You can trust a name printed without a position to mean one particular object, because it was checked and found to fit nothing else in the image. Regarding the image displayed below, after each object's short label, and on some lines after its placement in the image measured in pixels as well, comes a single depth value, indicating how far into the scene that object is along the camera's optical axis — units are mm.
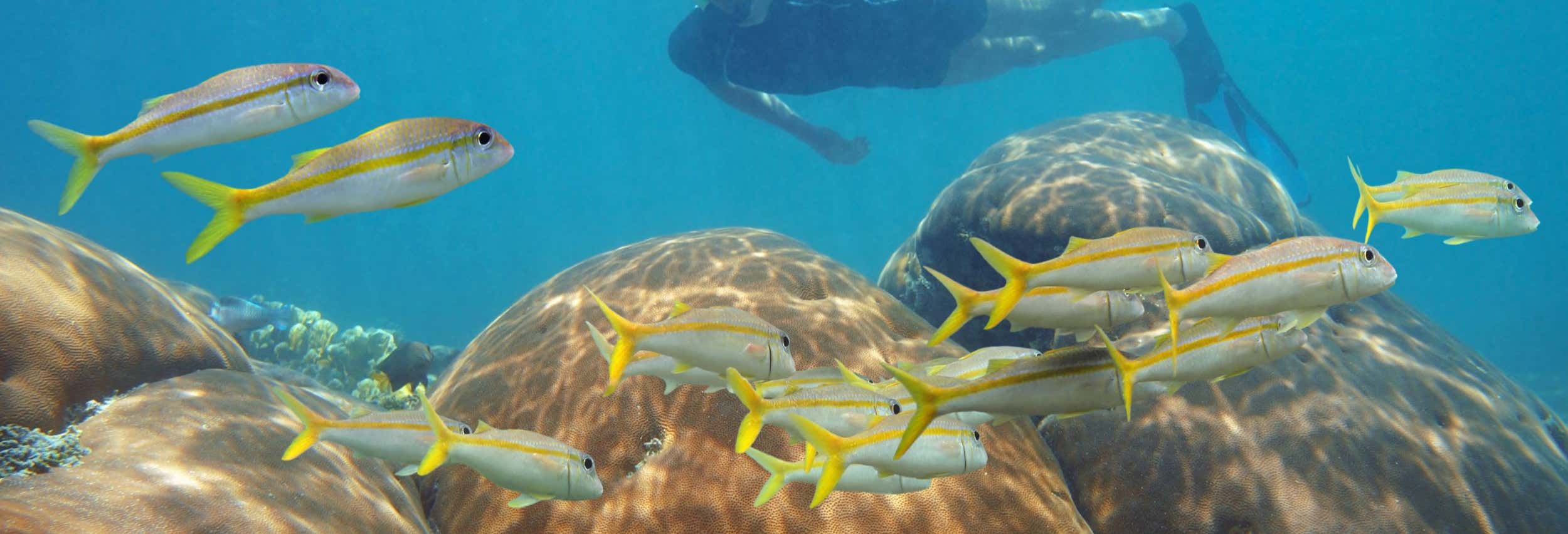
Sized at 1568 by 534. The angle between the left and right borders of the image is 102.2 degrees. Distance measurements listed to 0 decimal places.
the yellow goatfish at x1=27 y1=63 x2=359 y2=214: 1866
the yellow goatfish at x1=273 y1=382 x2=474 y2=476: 2158
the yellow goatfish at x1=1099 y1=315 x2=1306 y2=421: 2094
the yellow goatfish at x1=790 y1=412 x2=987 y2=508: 1921
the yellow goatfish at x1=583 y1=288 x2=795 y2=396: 2119
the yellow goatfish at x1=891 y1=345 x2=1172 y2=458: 1815
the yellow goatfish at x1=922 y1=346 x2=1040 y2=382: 2496
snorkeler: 10508
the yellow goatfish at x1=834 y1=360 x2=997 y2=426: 2244
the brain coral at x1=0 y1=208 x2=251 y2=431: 2385
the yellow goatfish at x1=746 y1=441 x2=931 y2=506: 2141
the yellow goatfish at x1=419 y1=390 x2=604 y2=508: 2146
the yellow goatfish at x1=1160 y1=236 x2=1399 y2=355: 1924
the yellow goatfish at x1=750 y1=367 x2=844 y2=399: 2285
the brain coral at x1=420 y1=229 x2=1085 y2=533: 2994
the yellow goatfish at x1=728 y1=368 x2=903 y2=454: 2098
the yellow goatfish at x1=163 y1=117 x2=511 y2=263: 1767
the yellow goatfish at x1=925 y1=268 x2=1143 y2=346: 2391
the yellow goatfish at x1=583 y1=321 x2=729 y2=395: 2461
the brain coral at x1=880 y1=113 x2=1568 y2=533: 3400
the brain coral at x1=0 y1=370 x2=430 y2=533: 1902
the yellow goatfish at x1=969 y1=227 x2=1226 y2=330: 2053
